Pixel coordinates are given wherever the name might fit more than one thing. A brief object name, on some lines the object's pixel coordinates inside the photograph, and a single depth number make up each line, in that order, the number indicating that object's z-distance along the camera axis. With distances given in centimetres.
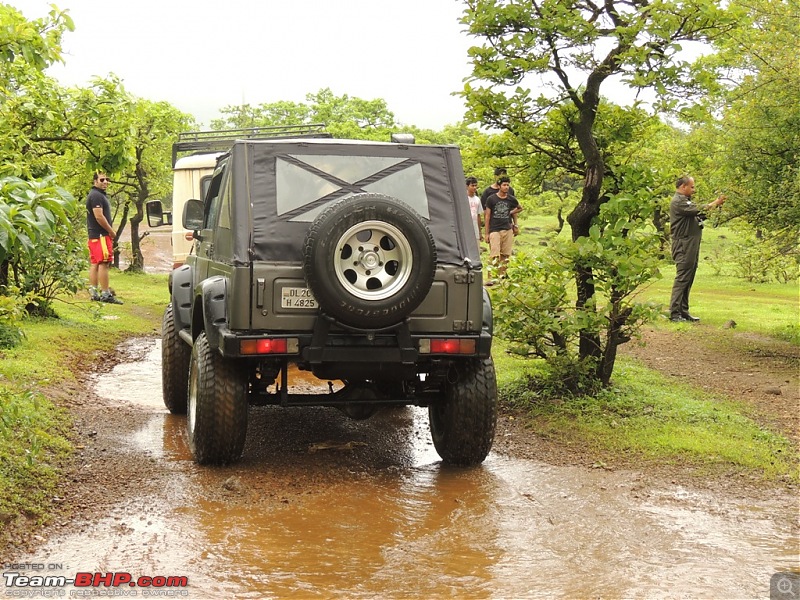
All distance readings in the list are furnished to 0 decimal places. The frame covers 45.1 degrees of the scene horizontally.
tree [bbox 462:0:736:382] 768
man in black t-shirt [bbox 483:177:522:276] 1523
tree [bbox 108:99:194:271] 2420
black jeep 594
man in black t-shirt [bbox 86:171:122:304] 1409
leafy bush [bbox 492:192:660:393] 771
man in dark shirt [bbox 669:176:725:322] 1283
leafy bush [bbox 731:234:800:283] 1109
